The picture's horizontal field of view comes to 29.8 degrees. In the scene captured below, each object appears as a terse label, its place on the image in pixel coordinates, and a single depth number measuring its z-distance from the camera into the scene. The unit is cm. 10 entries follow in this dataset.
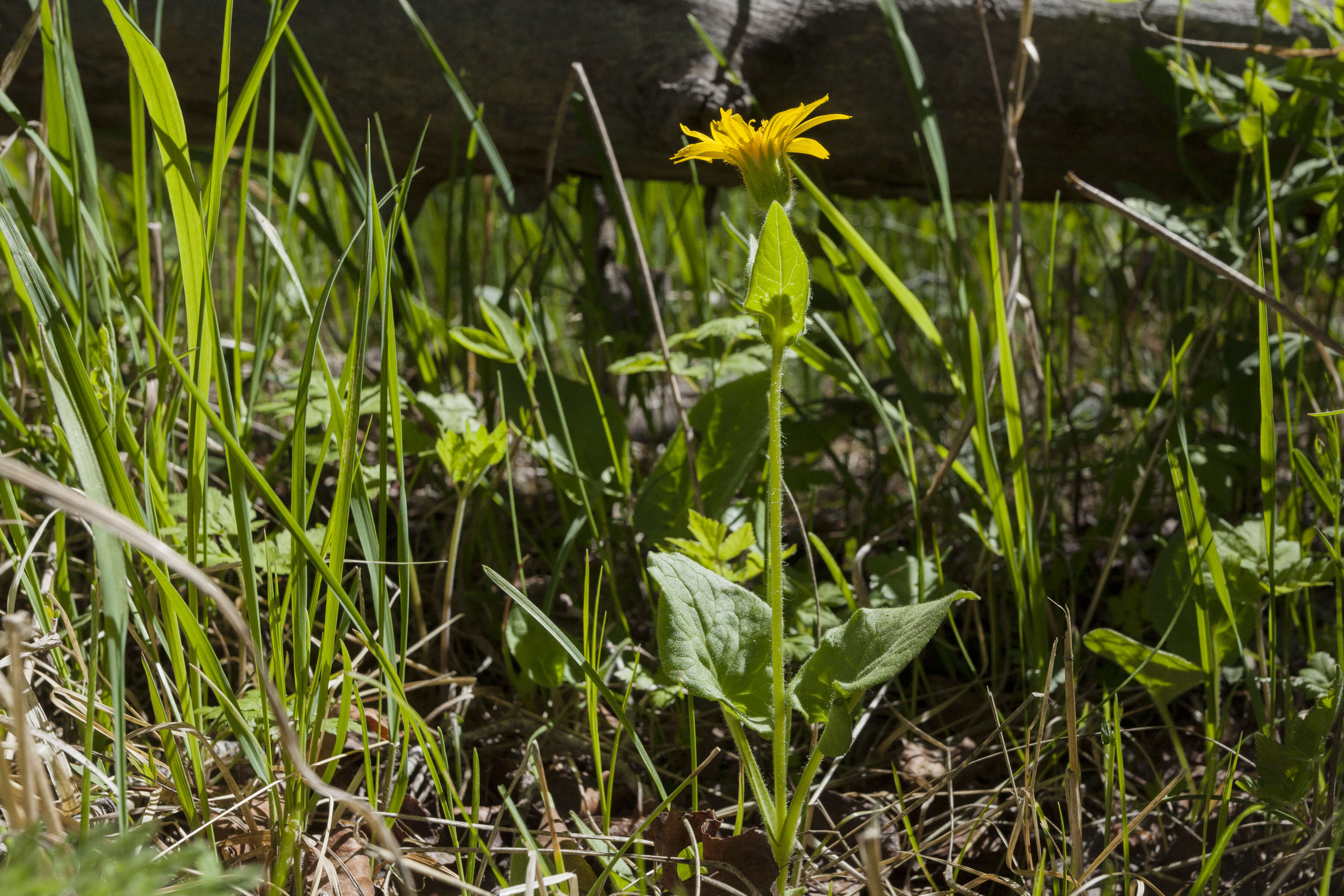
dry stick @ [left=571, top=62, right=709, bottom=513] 93
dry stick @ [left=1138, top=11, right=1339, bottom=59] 95
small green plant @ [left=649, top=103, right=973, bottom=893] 78
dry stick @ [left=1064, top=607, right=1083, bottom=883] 80
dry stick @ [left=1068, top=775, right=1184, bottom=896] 78
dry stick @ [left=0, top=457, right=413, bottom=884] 69
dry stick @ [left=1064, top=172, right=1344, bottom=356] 76
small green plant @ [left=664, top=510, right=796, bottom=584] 89
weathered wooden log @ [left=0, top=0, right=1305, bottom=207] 105
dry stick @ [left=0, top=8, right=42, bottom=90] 89
